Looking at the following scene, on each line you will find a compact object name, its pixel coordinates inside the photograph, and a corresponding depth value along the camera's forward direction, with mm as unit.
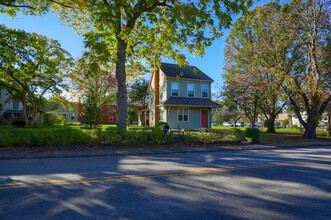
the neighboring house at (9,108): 31438
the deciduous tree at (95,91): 17359
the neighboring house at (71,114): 45500
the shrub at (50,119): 28898
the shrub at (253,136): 13820
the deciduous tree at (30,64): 17000
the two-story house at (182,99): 22000
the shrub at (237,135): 13712
